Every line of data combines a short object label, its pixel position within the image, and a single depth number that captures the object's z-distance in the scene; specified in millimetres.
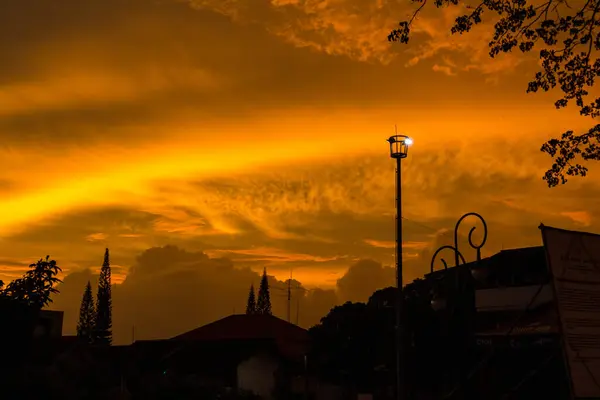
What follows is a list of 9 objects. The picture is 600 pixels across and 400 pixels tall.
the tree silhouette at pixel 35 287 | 23297
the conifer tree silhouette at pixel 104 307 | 129000
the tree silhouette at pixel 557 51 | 13320
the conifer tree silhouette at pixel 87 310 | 130750
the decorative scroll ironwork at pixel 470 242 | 22734
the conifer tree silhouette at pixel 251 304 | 140000
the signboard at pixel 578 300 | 13734
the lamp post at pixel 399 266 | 24750
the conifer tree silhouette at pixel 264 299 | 138000
